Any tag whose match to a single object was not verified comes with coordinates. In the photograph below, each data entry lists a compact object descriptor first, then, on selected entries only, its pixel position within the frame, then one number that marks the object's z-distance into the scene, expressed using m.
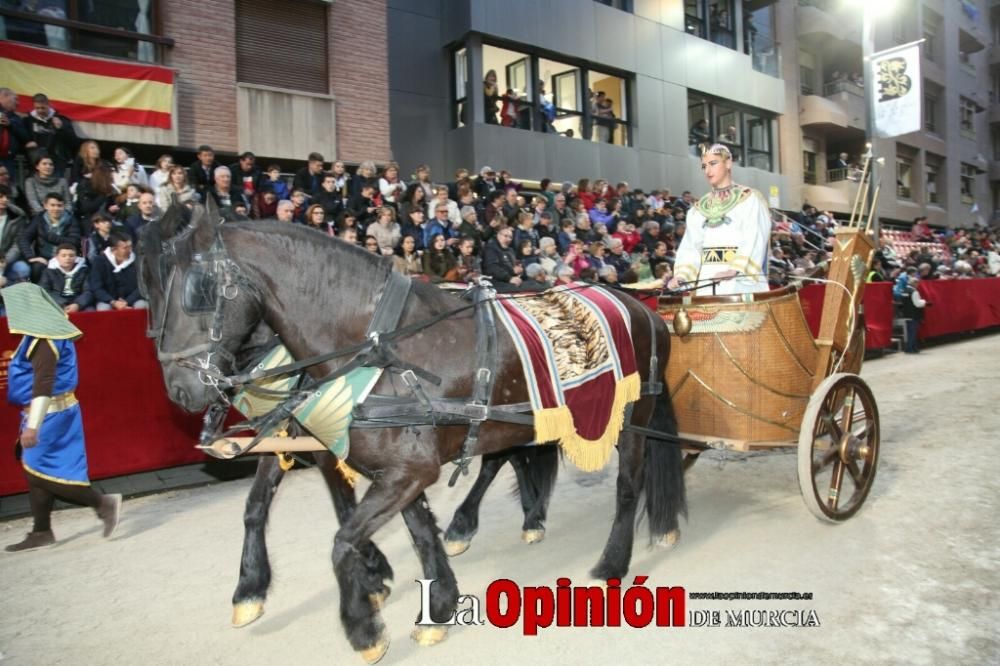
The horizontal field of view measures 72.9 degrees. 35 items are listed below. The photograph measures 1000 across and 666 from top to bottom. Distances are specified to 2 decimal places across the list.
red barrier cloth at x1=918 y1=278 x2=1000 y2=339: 15.86
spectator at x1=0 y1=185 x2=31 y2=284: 6.93
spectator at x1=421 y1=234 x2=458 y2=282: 9.22
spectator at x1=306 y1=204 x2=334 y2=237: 8.59
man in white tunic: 4.58
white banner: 13.73
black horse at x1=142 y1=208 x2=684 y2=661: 2.83
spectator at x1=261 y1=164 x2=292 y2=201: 9.55
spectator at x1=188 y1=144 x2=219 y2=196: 9.12
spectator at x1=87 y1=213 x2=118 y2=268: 7.37
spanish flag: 9.68
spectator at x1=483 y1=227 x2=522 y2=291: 9.88
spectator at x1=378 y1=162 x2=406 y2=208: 10.65
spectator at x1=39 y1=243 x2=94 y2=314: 6.81
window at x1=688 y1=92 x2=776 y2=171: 22.27
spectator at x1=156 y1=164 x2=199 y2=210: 8.31
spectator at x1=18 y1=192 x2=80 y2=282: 7.23
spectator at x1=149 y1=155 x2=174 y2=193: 8.74
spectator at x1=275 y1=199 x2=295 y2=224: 8.34
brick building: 10.66
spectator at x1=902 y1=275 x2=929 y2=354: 14.61
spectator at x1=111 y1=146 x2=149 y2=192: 8.49
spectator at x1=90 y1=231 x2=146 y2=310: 6.93
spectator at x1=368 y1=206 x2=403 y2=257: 9.22
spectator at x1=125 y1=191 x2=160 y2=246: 7.68
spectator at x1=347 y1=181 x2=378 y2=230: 9.85
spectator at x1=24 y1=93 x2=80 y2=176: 8.36
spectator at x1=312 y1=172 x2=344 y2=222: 9.56
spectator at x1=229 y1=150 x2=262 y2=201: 9.38
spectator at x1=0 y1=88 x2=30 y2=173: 8.11
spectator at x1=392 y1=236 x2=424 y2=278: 8.98
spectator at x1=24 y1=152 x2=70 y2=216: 7.76
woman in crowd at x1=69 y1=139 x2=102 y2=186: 8.36
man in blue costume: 4.70
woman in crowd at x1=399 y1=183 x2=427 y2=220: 10.31
